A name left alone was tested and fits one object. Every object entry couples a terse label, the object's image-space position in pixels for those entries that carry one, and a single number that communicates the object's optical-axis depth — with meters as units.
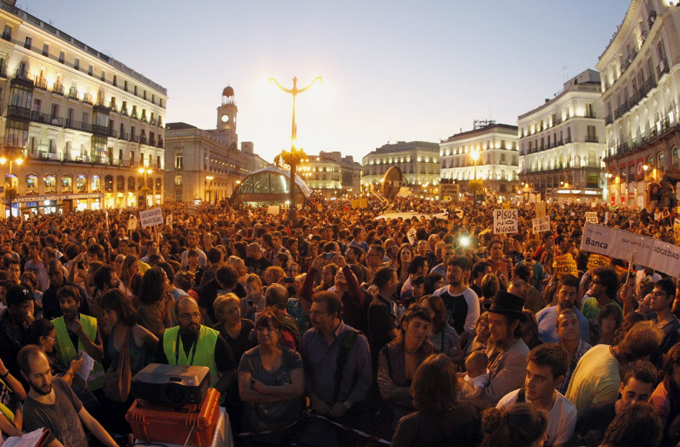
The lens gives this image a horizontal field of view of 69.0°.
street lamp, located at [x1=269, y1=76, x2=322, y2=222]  19.09
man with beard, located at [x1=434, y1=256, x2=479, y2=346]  5.29
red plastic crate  3.25
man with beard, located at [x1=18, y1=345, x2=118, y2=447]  3.28
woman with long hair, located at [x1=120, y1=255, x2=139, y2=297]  6.74
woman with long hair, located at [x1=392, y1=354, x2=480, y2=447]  2.82
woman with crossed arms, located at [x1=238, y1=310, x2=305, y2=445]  3.91
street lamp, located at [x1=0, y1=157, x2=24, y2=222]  21.53
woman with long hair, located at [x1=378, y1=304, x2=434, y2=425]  3.83
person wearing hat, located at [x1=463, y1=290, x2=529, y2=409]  3.53
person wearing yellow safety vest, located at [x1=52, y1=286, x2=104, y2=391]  4.46
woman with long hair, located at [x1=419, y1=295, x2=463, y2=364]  4.34
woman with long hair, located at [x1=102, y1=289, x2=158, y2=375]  4.30
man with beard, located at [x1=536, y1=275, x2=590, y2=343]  4.79
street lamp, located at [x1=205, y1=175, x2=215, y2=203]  72.06
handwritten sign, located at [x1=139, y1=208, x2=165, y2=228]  11.46
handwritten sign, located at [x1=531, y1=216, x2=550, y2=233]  11.49
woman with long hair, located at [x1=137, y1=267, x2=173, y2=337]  4.84
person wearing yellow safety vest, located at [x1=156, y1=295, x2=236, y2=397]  4.10
